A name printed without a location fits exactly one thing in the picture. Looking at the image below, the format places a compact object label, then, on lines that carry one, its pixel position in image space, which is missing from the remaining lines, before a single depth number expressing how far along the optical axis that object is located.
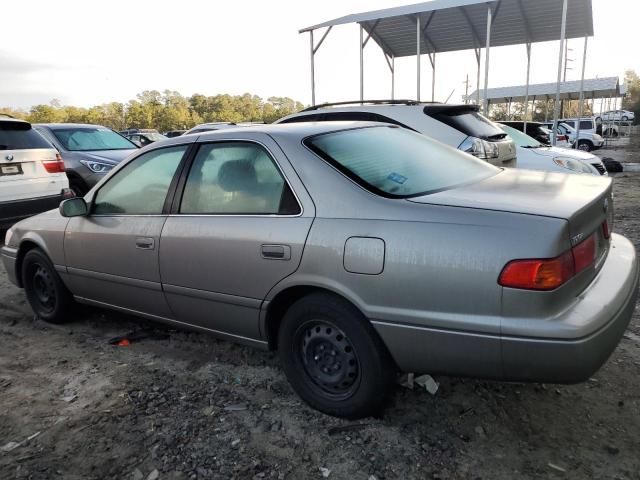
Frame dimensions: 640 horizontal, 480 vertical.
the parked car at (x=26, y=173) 6.38
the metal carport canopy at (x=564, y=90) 29.96
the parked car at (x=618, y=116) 40.44
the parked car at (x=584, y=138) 22.28
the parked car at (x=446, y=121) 5.91
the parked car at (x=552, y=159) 6.86
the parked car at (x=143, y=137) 16.84
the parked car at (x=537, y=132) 12.96
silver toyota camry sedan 2.07
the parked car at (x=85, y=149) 8.31
